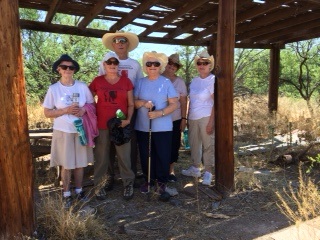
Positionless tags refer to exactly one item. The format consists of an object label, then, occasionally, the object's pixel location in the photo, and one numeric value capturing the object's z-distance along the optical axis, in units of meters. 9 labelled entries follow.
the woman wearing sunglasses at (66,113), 4.21
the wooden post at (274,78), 10.28
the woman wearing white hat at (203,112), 5.07
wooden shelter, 3.21
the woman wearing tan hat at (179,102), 5.18
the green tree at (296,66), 18.95
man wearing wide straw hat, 4.75
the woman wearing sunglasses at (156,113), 4.58
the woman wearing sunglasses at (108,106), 4.45
